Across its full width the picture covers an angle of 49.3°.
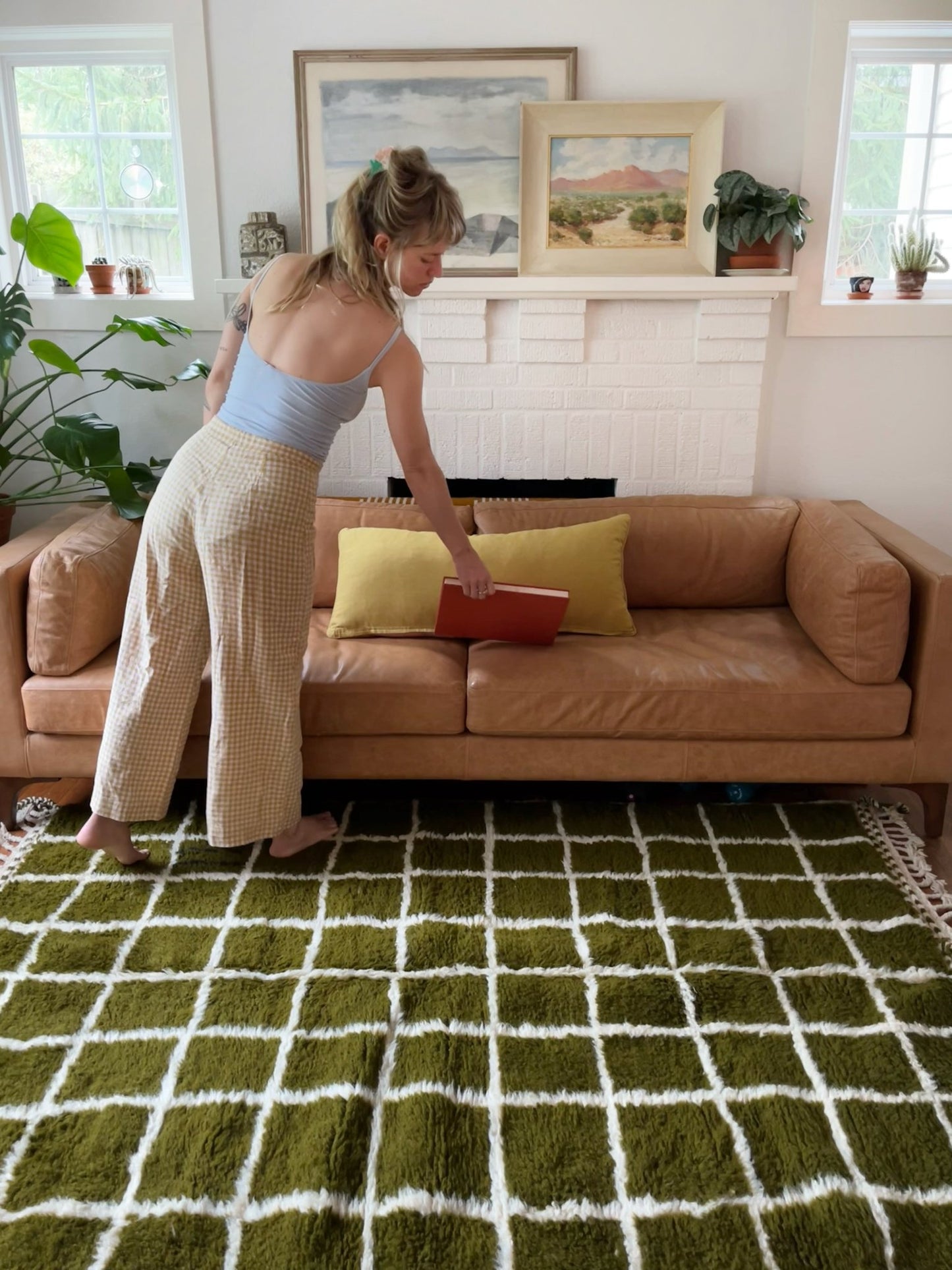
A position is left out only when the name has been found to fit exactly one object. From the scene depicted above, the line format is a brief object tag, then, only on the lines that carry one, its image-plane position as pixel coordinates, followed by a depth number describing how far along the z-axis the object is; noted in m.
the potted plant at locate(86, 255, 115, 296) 3.28
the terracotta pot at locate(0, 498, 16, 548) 3.06
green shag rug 1.46
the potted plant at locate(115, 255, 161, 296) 3.30
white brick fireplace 3.16
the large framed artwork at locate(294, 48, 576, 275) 3.03
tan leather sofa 2.43
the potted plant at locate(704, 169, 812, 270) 2.95
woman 2.04
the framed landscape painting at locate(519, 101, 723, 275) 3.03
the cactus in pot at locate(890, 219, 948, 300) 3.20
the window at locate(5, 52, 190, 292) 3.26
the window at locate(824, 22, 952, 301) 3.14
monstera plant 2.81
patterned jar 3.13
